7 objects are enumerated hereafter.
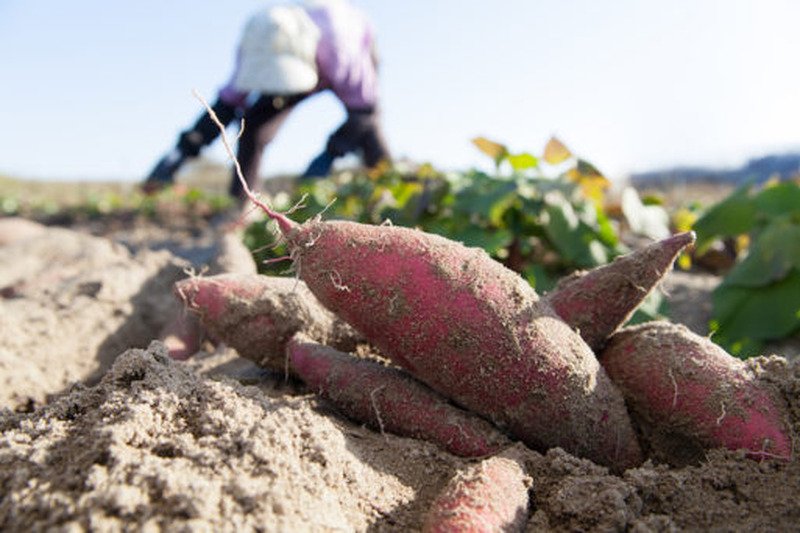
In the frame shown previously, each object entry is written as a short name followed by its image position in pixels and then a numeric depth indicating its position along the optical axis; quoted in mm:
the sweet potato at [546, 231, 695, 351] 360
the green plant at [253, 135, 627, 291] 622
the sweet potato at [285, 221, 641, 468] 324
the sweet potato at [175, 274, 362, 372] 411
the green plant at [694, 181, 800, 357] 596
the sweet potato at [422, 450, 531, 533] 255
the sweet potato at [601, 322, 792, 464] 322
